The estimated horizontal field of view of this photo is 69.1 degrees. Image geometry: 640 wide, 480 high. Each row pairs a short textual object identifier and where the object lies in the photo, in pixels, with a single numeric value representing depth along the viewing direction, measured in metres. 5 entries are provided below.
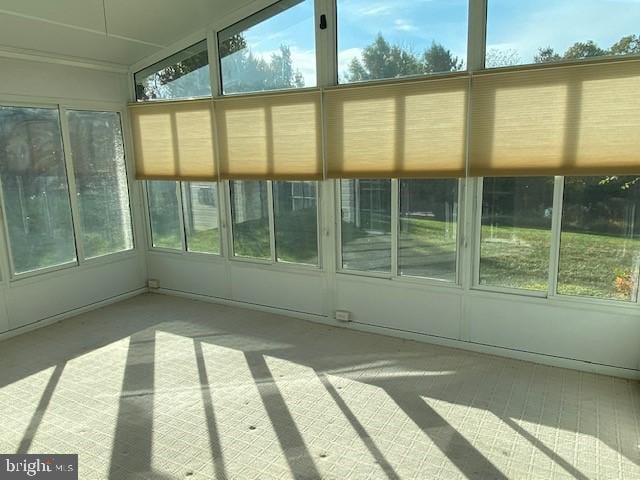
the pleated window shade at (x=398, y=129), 3.60
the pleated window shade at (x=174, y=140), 4.80
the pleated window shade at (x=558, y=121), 3.06
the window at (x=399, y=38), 3.60
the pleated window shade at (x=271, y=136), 4.19
